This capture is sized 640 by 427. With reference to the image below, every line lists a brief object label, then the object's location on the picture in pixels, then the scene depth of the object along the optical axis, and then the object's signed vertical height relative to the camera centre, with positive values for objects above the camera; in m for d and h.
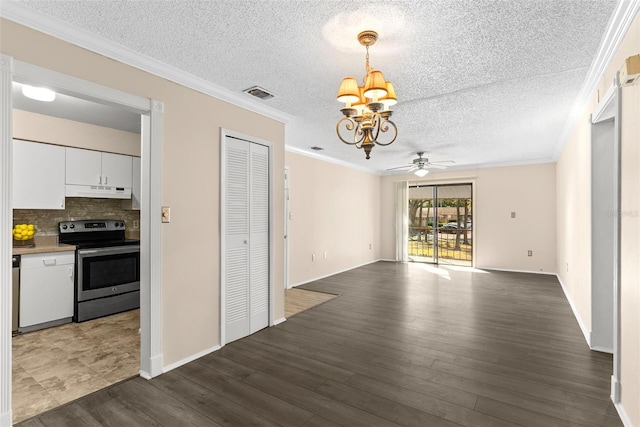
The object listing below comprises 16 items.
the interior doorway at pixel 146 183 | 2.01 +0.24
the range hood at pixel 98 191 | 4.09 +0.29
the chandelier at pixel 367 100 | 2.12 +0.80
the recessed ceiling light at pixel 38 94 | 2.79 +1.07
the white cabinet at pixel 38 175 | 3.67 +0.44
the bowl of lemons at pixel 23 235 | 3.76 -0.27
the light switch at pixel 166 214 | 2.64 -0.01
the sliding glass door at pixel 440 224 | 7.91 -0.26
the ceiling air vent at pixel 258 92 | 3.05 +1.20
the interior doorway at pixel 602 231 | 2.89 -0.16
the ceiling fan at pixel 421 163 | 6.01 +0.99
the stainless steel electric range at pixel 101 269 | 3.88 -0.73
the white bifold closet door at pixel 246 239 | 3.27 -0.28
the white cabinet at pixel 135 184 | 4.68 +0.42
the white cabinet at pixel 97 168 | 4.09 +0.61
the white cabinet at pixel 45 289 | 3.53 -0.88
